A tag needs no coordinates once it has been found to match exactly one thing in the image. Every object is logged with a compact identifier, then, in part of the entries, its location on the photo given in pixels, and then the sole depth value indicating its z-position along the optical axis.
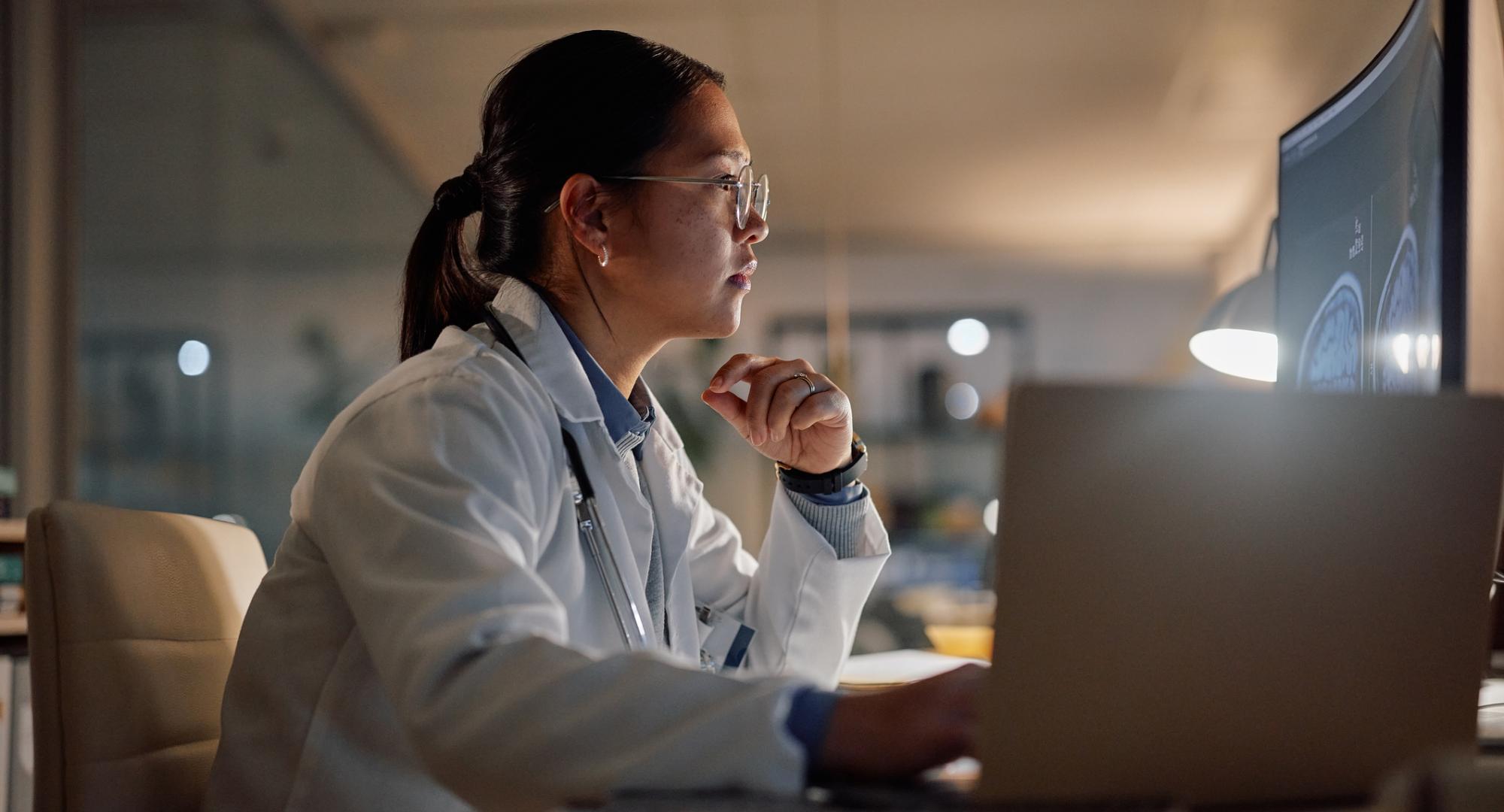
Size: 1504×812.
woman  0.56
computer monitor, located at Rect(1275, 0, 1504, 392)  0.75
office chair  0.81
